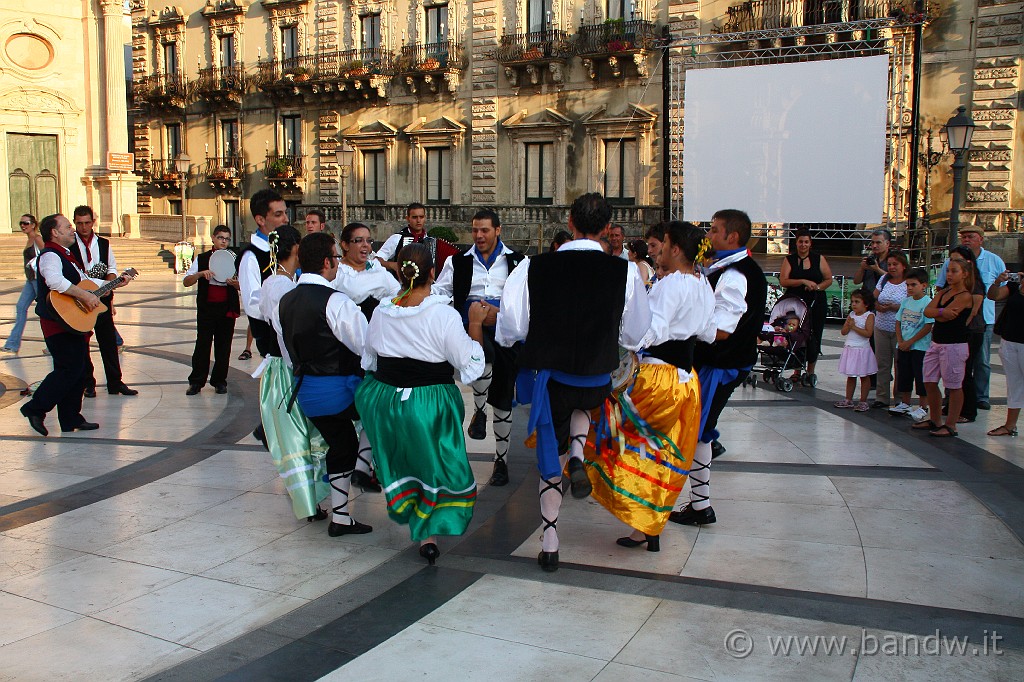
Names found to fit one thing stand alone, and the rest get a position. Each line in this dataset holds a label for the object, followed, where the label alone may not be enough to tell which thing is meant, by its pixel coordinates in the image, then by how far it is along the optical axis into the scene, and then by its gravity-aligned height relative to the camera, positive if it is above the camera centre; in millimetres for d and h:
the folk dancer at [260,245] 7309 +19
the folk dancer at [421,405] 4840 -842
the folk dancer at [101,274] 9141 -262
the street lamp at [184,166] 30266 +3182
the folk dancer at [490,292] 6562 -332
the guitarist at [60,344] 7867 -833
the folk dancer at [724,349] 5613 -627
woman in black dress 10320 -368
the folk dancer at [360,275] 6176 -190
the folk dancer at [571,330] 4750 -438
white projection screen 20797 +2480
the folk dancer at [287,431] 5516 -1098
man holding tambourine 9922 -702
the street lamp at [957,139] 14688 +1729
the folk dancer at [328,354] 5160 -613
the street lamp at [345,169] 33344 +2978
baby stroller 10227 -1157
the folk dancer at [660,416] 5062 -943
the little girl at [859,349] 9305 -1043
